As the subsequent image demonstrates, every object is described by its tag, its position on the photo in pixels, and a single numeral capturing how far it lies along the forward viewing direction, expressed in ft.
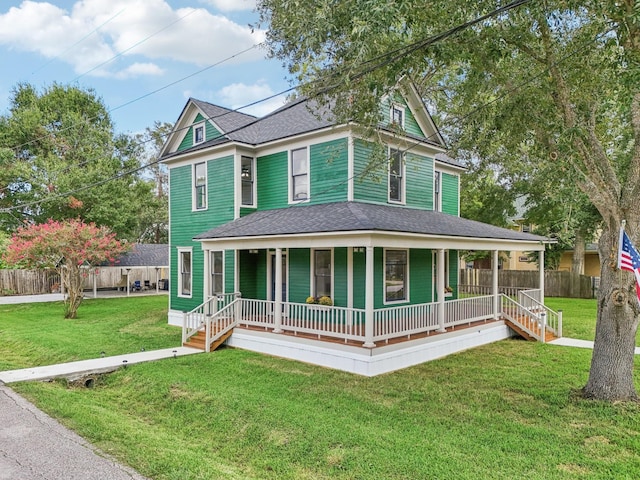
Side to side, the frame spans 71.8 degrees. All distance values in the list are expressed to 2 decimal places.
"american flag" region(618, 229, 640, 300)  22.70
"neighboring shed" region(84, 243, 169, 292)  99.26
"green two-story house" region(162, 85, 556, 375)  35.29
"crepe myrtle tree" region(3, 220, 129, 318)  56.54
